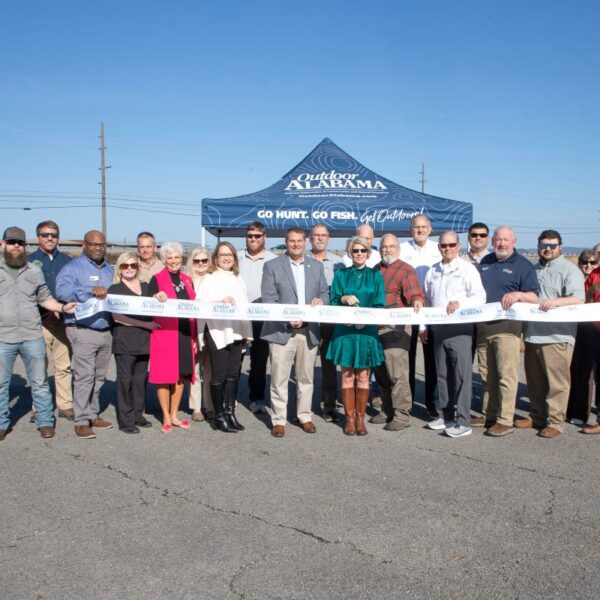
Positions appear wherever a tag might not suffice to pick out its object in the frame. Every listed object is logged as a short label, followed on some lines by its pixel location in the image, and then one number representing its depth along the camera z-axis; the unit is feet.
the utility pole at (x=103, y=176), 114.52
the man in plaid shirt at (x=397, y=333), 19.22
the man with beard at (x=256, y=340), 21.72
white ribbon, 18.21
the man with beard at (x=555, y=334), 18.24
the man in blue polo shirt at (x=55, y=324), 20.11
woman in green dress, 18.29
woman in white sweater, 18.85
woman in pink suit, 18.85
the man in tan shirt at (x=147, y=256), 20.51
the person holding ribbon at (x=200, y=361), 19.67
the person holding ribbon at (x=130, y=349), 18.81
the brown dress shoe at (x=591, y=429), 18.78
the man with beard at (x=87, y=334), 18.52
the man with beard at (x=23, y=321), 17.37
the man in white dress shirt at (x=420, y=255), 21.72
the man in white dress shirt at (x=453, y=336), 18.42
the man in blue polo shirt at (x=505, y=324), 18.34
